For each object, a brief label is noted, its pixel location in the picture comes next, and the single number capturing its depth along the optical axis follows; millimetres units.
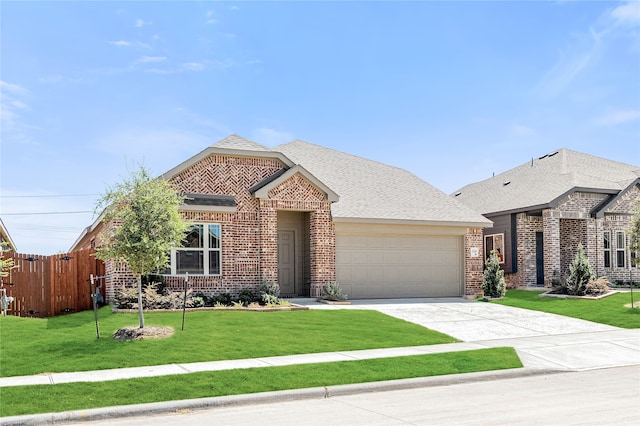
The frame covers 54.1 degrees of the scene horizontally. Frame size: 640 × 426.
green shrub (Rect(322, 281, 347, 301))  21516
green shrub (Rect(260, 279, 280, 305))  20166
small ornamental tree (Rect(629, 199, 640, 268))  23438
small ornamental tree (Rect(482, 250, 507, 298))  24109
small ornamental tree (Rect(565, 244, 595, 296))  23859
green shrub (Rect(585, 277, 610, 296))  23844
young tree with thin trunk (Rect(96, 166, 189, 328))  13758
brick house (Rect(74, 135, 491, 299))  20281
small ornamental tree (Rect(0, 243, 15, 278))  16416
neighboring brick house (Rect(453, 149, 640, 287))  27219
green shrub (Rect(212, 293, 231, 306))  19266
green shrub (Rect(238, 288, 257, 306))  19591
